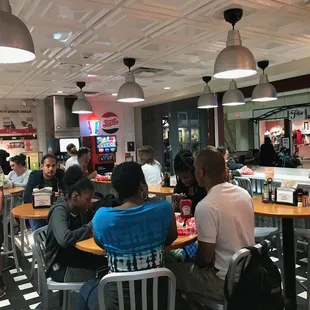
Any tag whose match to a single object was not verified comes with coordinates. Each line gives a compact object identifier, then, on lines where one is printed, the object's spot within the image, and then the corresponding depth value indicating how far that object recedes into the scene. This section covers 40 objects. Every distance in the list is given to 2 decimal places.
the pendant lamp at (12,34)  1.87
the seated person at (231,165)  6.27
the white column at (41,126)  9.63
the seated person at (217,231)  2.08
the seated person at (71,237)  2.46
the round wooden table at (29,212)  3.52
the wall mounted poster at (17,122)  9.16
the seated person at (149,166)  5.90
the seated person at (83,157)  6.36
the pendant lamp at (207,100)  6.55
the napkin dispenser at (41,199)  3.86
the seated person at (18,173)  6.04
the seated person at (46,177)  4.29
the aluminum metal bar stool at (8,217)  4.44
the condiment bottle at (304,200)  3.23
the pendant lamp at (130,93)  4.73
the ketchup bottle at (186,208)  2.85
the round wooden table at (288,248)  3.07
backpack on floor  1.88
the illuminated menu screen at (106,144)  9.77
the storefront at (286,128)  7.69
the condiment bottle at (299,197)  3.25
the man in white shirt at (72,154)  7.07
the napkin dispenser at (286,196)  3.27
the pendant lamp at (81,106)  6.50
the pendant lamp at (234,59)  2.99
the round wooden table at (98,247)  2.19
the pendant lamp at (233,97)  6.12
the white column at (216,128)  8.71
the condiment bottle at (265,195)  3.52
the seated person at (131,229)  1.87
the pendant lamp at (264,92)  5.26
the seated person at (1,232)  3.47
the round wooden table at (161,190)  4.95
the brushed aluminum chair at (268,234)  3.48
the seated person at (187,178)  3.29
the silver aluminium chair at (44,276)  2.36
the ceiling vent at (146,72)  5.95
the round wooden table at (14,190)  5.44
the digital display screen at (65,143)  9.16
